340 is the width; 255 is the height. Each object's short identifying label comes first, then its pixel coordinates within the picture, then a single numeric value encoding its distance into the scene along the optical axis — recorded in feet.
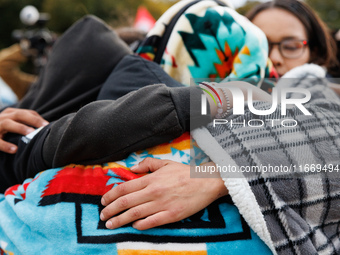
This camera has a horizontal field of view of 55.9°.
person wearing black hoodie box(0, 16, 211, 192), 2.53
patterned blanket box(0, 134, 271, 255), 2.34
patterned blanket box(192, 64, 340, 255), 2.33
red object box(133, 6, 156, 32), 17.44
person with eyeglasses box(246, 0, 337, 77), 4.73
